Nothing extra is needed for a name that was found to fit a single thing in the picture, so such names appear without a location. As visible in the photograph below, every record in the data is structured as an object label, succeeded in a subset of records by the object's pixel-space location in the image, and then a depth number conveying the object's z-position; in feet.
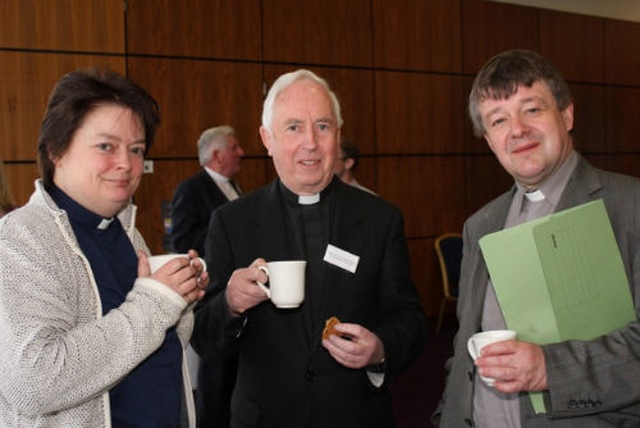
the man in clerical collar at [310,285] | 6.55
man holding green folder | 4.59
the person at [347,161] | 16.98
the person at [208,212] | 12.91
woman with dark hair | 4.28
